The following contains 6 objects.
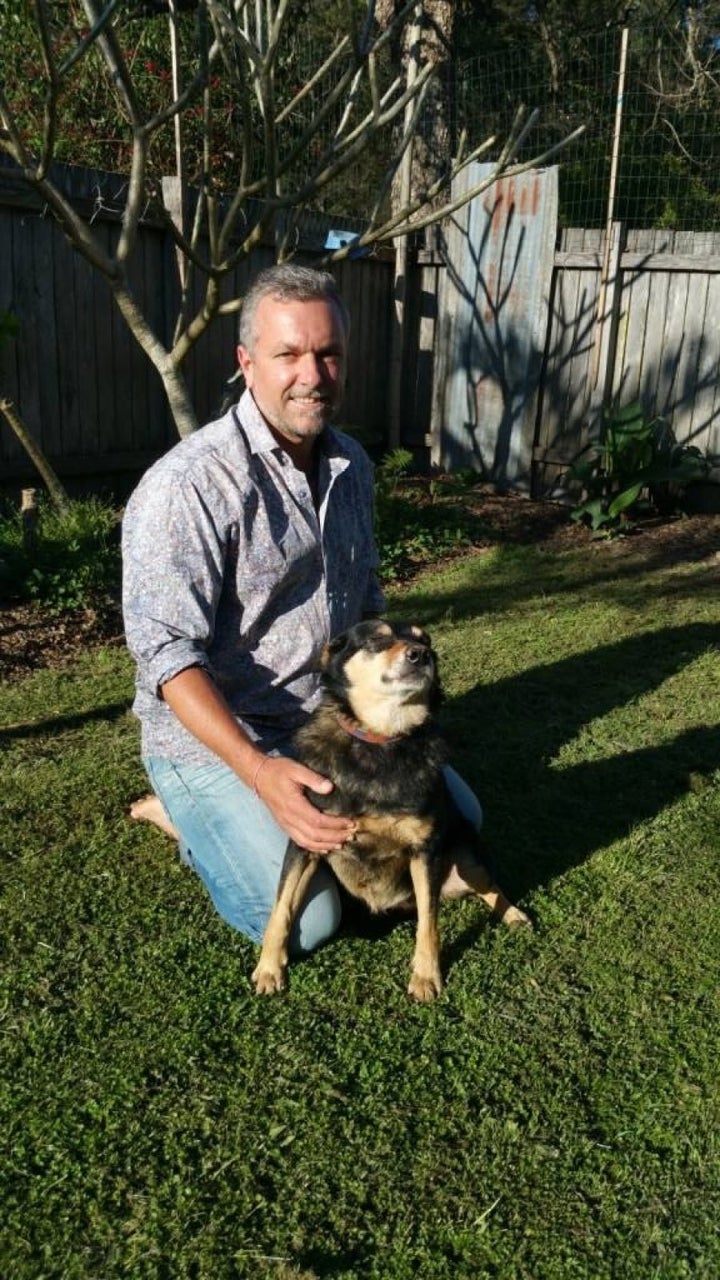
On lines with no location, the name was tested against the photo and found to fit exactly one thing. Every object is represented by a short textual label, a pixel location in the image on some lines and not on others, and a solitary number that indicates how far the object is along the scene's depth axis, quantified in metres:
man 2.78
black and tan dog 2.88
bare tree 4.52
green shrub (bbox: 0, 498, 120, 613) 5.90
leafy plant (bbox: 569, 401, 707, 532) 7.98
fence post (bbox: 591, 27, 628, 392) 7.97
